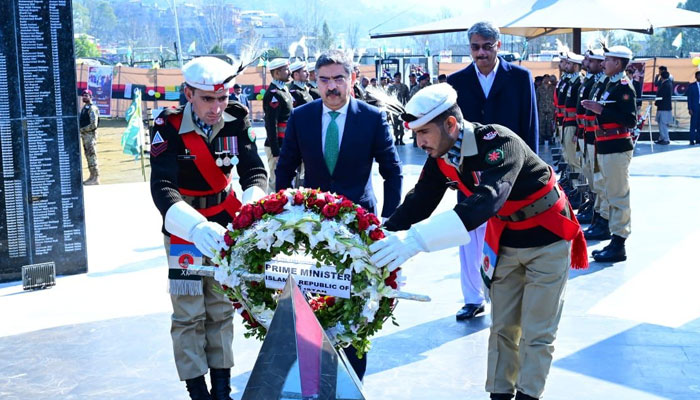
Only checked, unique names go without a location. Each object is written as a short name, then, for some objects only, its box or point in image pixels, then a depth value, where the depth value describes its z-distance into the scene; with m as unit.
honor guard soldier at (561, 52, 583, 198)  12.36
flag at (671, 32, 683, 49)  32.05
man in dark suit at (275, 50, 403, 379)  4.98
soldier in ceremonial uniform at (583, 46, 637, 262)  8.76
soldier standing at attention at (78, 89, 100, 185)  16.84
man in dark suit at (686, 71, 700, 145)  21.19
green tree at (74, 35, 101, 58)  70.81
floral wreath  3.63
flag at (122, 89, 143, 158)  17.45
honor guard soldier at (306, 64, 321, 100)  11.93
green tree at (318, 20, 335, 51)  79.93
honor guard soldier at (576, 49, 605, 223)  9.70
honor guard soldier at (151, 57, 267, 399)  4.54
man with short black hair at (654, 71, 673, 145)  21.39
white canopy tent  12.34
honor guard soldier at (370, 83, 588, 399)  3.94
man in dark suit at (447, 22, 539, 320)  6.29
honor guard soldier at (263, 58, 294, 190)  10.41
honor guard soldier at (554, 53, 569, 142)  13.68
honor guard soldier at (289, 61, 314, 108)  11.17
